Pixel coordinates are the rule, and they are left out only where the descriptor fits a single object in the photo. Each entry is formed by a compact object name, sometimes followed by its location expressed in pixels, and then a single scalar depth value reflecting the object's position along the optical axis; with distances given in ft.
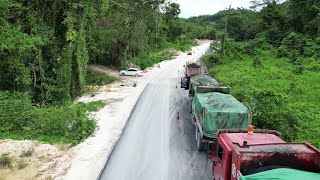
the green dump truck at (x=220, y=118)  40.47
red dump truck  21.77
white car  126.21
